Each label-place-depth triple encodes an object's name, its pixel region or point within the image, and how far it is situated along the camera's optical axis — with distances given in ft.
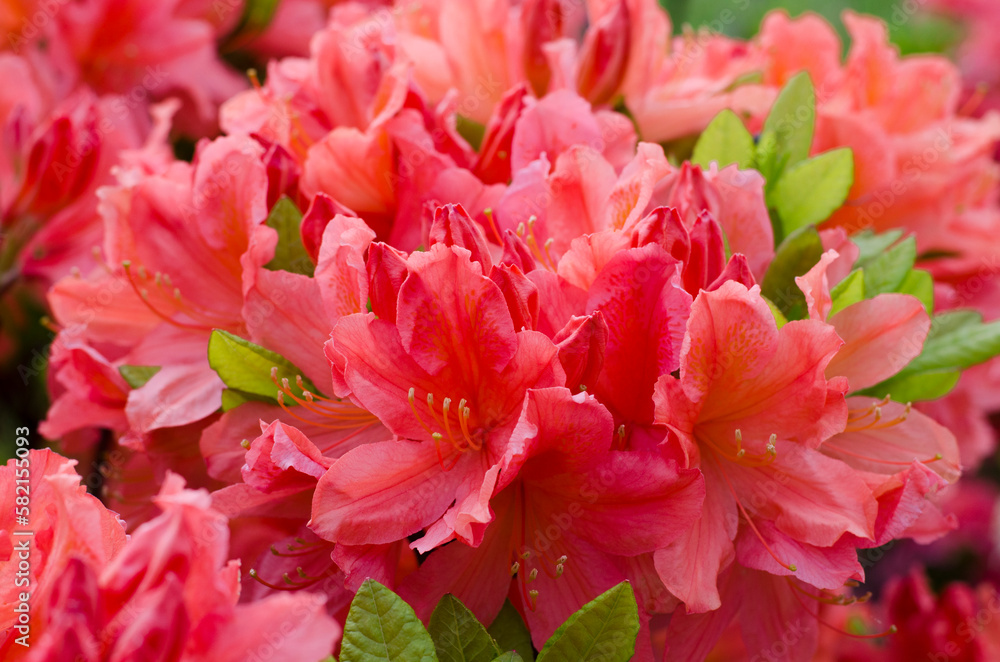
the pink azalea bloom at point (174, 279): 1.84
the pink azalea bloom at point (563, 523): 1.71
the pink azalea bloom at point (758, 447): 1.72
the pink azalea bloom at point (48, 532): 1.63
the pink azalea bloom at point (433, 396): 1.71
